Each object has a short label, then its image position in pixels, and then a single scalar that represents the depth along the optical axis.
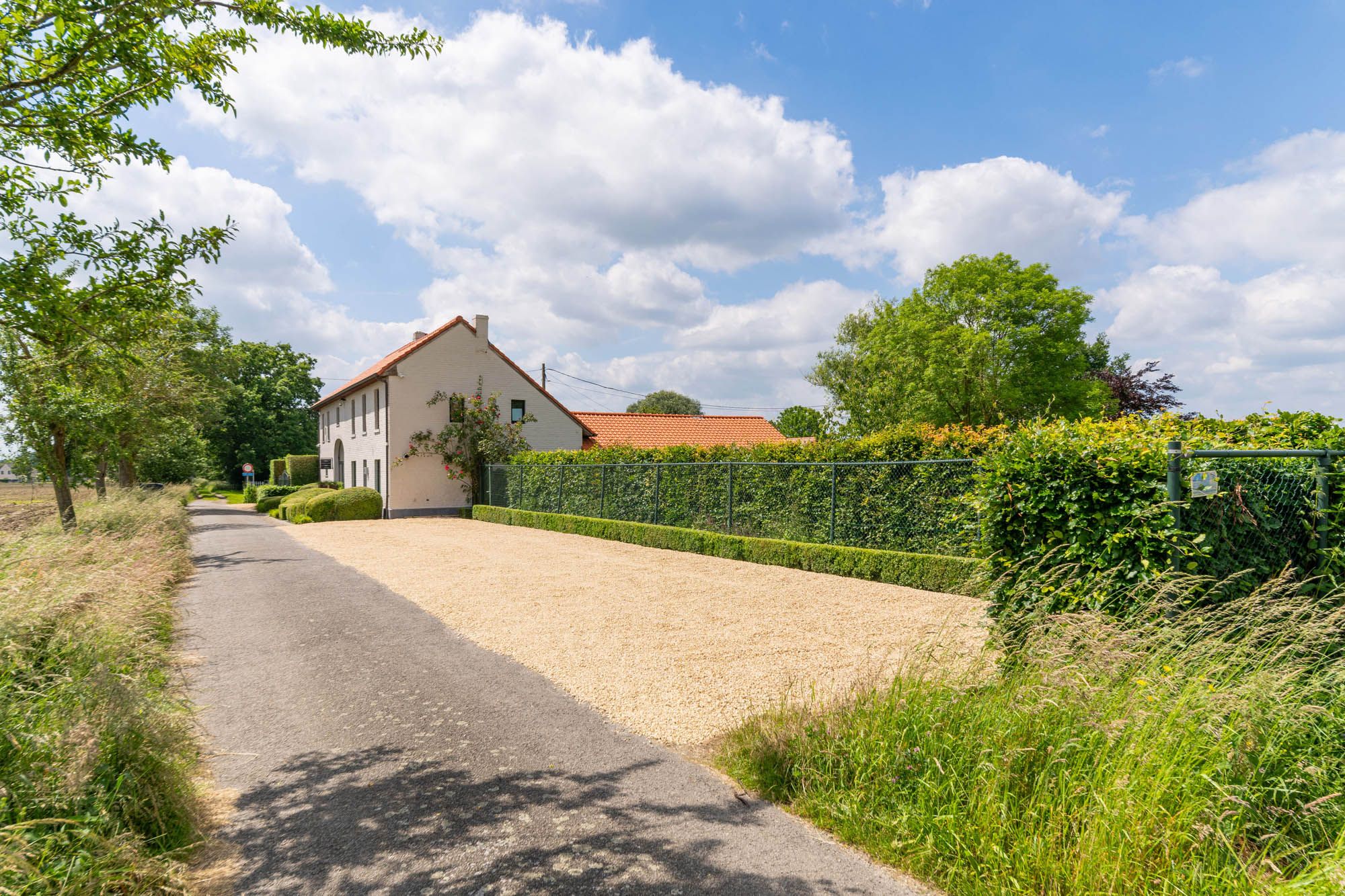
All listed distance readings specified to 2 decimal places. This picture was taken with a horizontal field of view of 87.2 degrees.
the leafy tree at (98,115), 4.52
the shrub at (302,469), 42.84
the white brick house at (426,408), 28.27
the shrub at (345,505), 25.47
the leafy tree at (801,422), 46.72
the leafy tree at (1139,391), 37.88
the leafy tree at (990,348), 32.19
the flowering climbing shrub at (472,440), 28.78
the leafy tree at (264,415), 51.19
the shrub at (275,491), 34.91
